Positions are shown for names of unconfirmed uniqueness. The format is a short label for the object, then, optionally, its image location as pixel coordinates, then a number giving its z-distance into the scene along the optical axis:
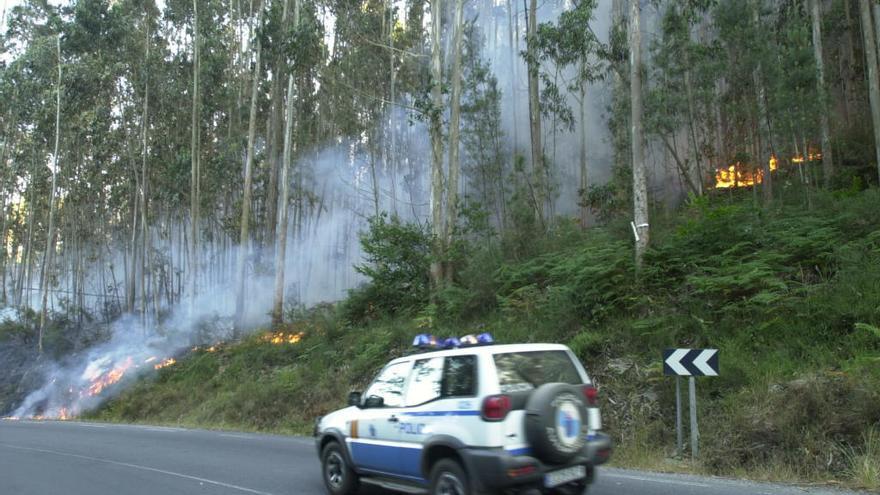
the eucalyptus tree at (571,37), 17.56
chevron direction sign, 8.43
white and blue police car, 5.16
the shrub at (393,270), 20.81
